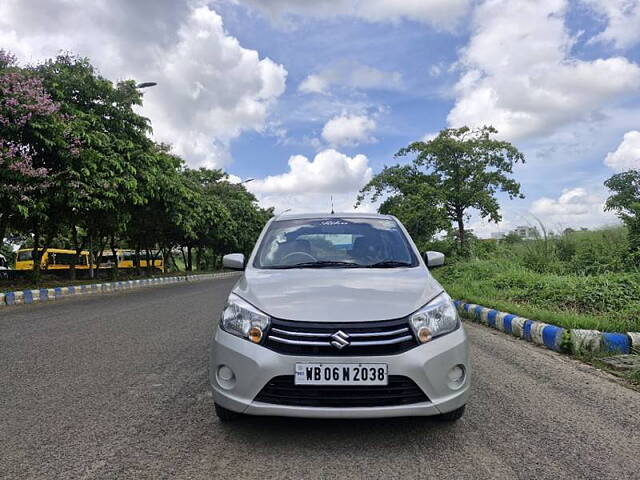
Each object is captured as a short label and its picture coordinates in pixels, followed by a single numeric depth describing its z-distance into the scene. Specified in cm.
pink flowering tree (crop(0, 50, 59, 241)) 1175
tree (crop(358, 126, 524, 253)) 2403
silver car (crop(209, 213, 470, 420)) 276
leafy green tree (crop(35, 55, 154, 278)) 1362
